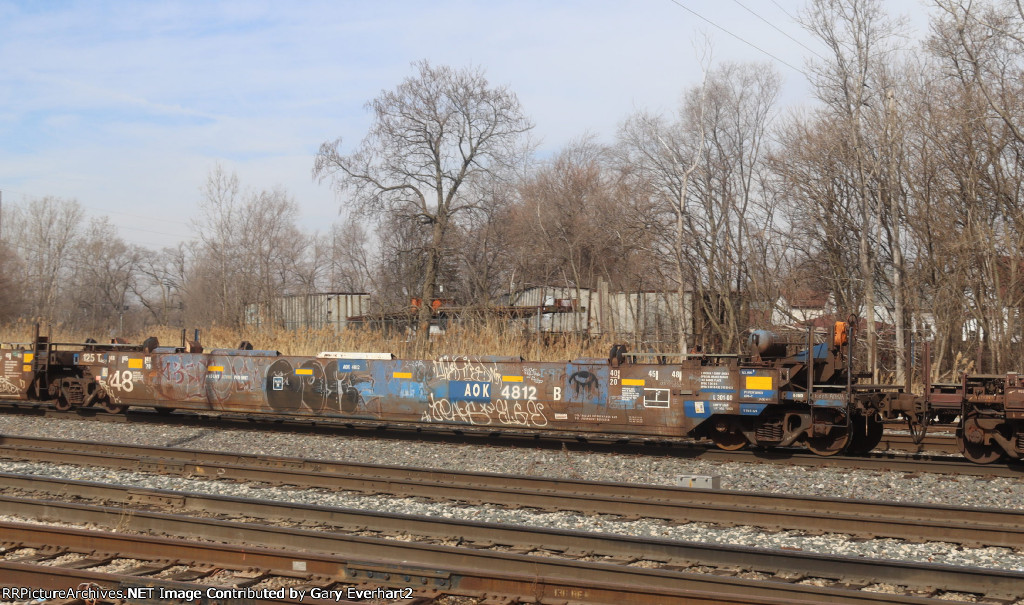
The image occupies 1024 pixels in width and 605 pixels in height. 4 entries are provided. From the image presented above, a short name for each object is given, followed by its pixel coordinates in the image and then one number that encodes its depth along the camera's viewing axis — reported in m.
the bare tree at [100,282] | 80.62
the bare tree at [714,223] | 31.03
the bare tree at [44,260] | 66.50
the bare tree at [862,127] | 25.45
